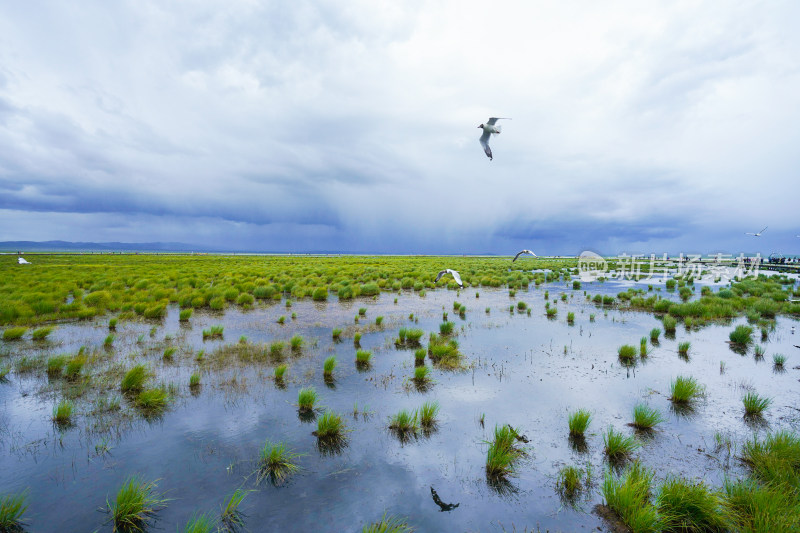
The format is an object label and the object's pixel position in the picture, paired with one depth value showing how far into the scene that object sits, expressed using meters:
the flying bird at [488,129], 14.29
